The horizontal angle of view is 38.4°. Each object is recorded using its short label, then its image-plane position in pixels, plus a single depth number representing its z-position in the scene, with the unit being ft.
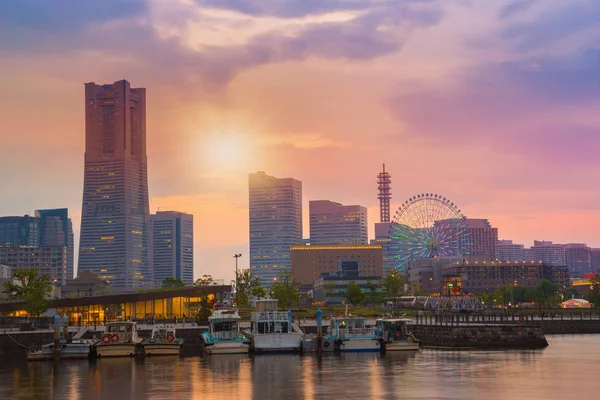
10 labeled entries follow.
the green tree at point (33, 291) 475.72
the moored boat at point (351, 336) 331.77
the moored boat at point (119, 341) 325.62
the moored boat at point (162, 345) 330.75
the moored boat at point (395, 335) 330.75
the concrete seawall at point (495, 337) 348.59
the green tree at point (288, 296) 634.92
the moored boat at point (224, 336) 331.36
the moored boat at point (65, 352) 320.70
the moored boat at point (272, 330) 332.60
